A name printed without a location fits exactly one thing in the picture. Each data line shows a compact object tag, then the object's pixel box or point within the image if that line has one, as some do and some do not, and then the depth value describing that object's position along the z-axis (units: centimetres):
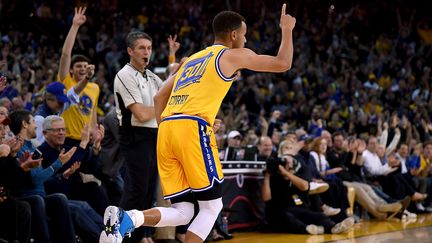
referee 1322
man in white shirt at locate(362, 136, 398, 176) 2530
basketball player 1079
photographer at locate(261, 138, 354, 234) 1906
